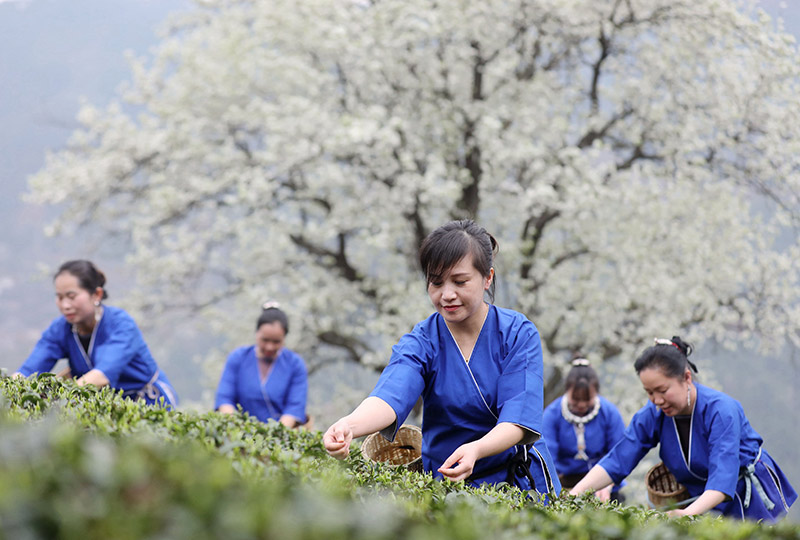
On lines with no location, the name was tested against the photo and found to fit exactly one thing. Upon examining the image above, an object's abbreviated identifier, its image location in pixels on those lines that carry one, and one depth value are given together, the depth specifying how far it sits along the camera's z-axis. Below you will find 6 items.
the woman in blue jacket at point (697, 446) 4.61
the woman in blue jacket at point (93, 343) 5.29
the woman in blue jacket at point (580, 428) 6.93
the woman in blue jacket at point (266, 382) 7.24
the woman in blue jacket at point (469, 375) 3.34
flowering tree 11.13
